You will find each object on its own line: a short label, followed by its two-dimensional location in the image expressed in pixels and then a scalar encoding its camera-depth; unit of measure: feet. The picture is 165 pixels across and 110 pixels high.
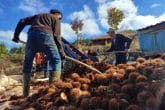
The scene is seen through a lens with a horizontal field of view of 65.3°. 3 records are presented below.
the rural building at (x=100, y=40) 51.37
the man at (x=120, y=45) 10.87
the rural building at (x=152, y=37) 21.05
